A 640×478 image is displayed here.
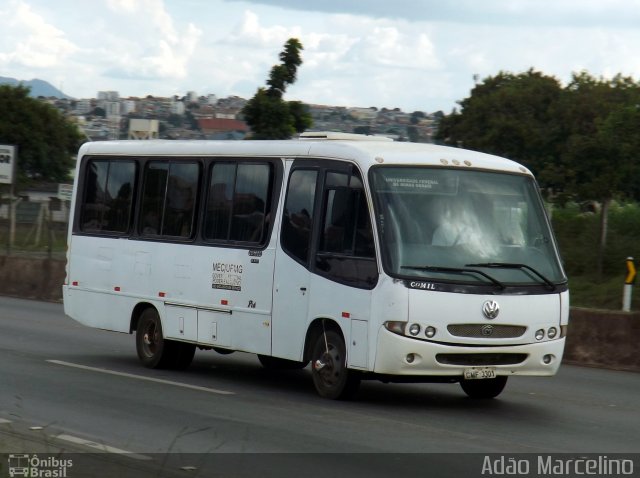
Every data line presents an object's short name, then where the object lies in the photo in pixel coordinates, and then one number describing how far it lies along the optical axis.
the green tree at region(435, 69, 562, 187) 60.69
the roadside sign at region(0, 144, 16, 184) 33.41
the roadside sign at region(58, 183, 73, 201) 38.19
